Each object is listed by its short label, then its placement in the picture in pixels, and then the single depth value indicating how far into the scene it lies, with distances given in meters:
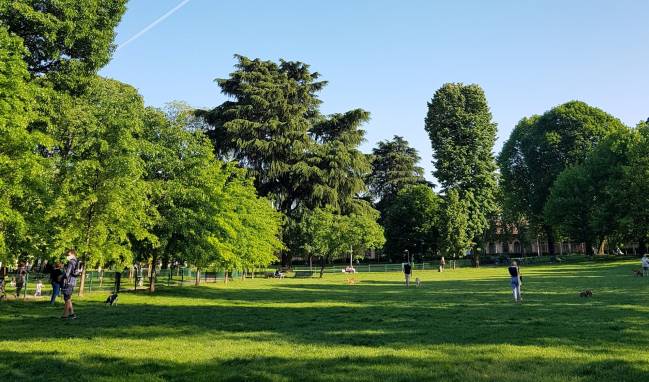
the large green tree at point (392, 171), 75.62
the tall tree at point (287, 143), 47.19
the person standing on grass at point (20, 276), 22.89
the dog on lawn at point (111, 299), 19.07
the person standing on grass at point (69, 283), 14.75
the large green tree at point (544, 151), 66.31
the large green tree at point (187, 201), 25.28
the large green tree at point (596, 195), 53.47
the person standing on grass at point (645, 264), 30.83
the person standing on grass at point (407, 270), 28.88
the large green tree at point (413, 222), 64.25
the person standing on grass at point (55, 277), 19.72
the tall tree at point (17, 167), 15.83
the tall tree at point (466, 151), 61.72
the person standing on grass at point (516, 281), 18.19
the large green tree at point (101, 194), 20.30
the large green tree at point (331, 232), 45.81
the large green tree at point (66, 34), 26.19
